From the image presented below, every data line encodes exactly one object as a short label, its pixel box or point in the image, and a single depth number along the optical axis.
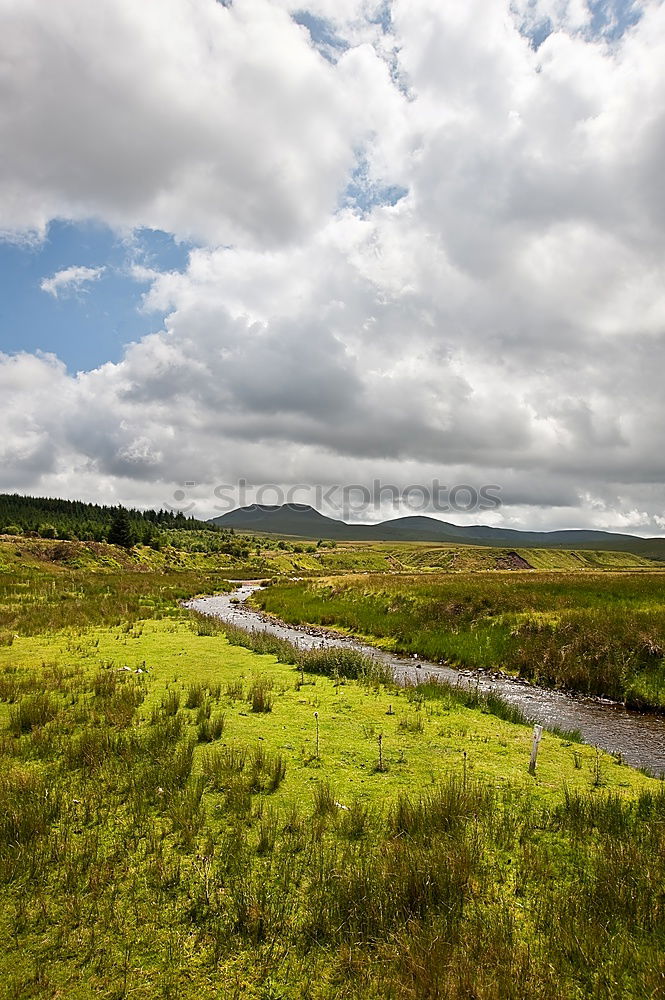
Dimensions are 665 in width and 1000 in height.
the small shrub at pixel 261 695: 11.65
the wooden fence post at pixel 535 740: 8.40
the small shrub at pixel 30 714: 9.84
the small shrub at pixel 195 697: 11.61
